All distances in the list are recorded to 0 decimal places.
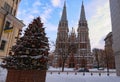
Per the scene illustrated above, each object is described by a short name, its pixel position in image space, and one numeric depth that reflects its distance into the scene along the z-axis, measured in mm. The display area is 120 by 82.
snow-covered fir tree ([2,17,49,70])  5295
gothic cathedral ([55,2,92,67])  46100
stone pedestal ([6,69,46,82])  4987
